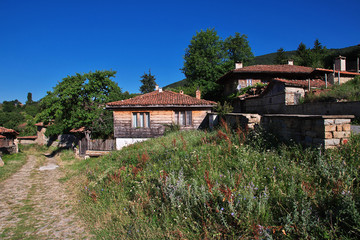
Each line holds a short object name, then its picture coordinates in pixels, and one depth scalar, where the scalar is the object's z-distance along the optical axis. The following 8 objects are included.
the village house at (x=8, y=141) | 22.36
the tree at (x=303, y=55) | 32.15
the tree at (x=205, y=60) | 30.17
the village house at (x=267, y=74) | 20.56
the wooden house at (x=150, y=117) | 15.85
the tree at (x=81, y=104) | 17.64
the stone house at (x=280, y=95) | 12.29
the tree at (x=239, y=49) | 35.47
